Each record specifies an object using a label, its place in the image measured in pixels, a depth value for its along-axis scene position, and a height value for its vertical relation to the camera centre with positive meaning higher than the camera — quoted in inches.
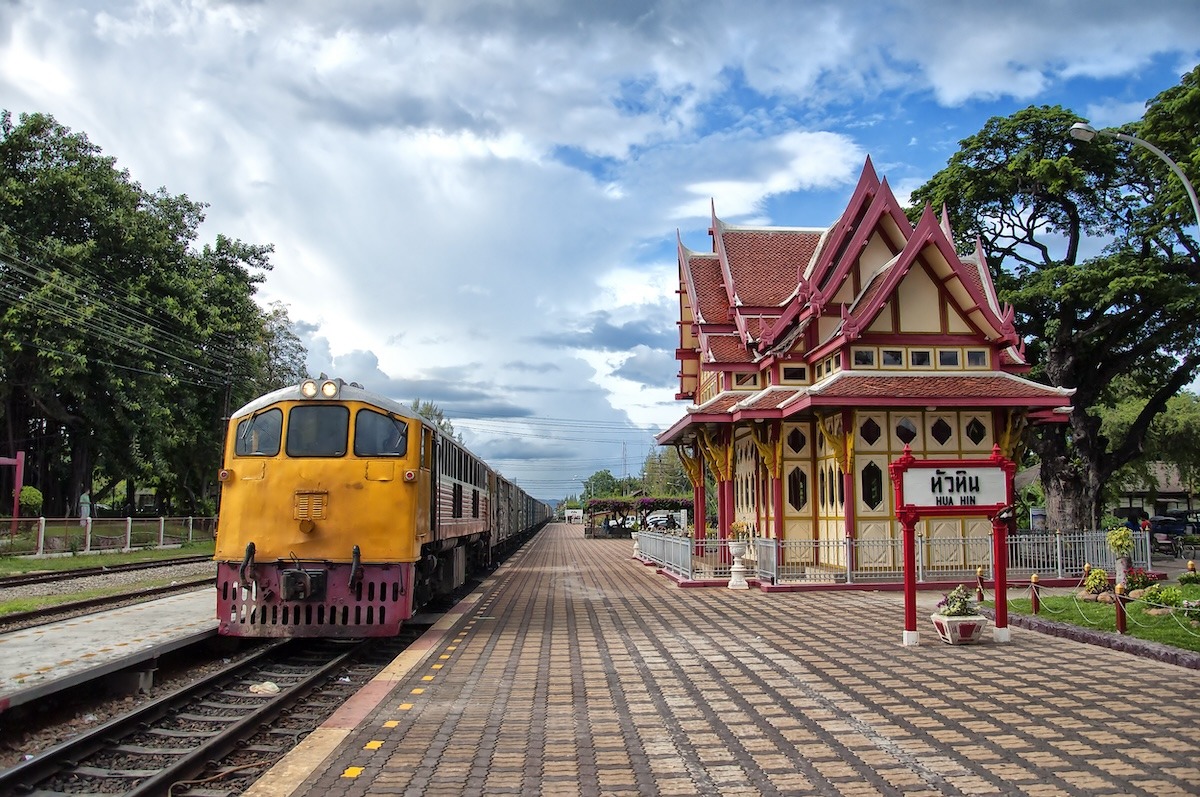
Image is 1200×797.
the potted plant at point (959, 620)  409.7 -54.1
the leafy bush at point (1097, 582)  528.1 -46.1
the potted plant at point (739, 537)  717.3 -33.4
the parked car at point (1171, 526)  1296.8 -32.7
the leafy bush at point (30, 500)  1095.6 -5.2
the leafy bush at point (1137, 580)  507.8 -43.8
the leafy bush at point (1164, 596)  440.8 -46.0
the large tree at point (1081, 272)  930.1 +245.1
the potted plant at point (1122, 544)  538.6 -24.0
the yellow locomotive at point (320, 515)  402.3 -7.6
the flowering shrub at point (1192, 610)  416.5 -49.4
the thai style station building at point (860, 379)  716.7 +108.1
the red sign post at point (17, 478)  1025.5 +20.7
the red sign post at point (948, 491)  425.7 +5.7
